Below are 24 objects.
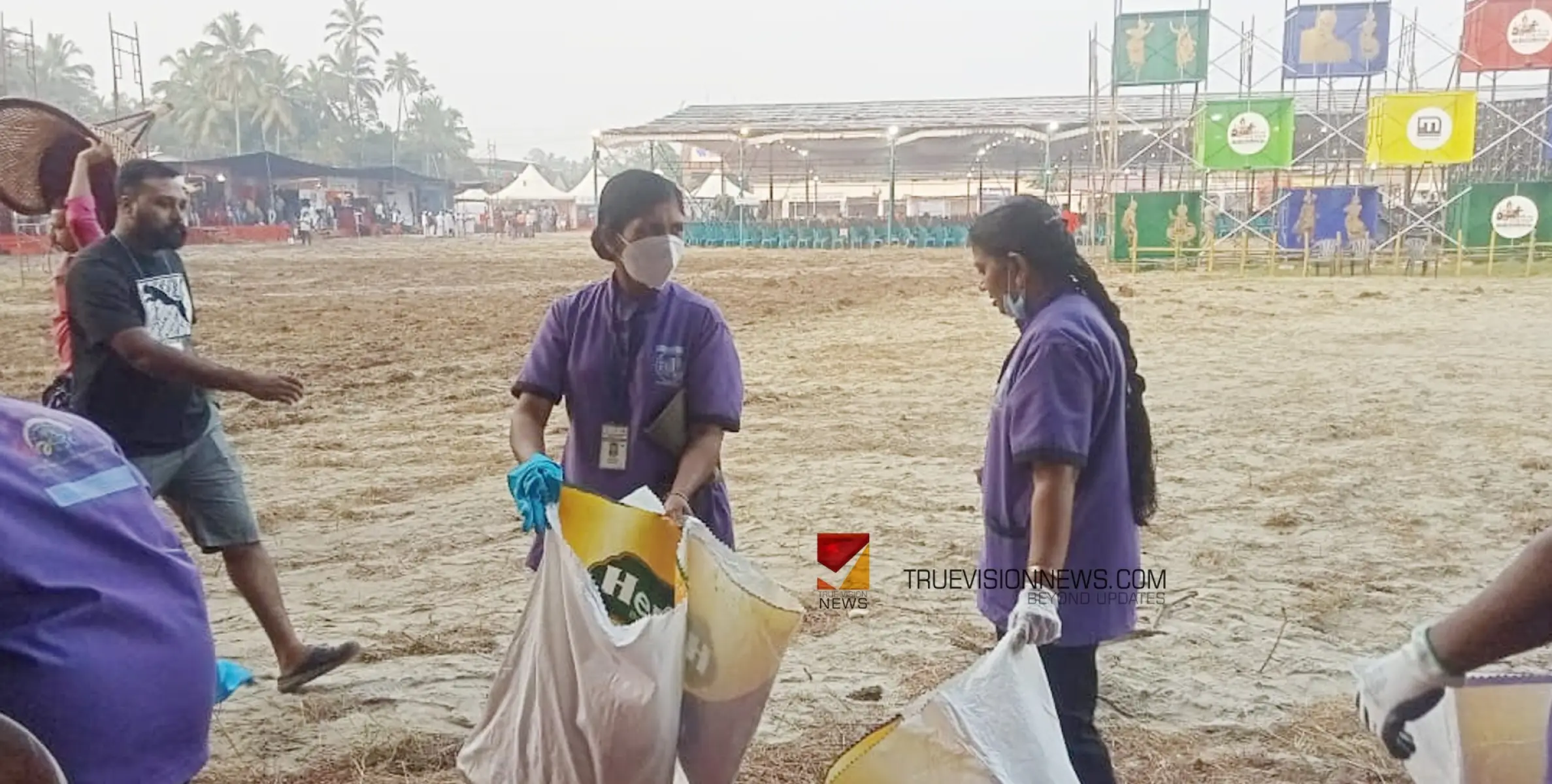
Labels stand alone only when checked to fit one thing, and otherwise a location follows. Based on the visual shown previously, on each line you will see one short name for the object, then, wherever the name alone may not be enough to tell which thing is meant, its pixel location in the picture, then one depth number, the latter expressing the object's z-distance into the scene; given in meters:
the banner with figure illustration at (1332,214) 20.17
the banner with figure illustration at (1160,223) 21.05
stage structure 20.12
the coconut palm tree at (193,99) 68.06
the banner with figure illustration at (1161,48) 22.55
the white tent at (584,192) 51.41
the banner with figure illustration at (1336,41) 21.83
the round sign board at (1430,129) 19.78
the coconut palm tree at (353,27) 83.88
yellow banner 19.67
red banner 21.05
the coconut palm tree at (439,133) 81.38
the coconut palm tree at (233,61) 70.25
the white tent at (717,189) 44.88
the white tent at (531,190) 51.09
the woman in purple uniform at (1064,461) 2.26
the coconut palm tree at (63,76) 74.62
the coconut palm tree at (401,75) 88.81
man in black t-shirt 3.24
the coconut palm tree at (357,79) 79.62
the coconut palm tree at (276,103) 66.00
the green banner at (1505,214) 19.73
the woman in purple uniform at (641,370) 2.75
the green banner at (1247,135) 20.44
